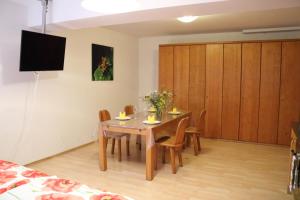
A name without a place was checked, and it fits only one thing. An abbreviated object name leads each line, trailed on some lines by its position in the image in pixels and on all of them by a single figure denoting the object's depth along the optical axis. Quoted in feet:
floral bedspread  5.35
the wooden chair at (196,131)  14.65
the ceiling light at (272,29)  17.43
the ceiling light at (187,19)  12.72
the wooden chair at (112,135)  13.58
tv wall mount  10.81
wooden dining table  11.10
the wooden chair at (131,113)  16.56
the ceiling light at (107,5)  7.01
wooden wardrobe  16.62
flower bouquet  13.80
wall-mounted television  10.58
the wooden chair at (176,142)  11.72
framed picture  17.30
